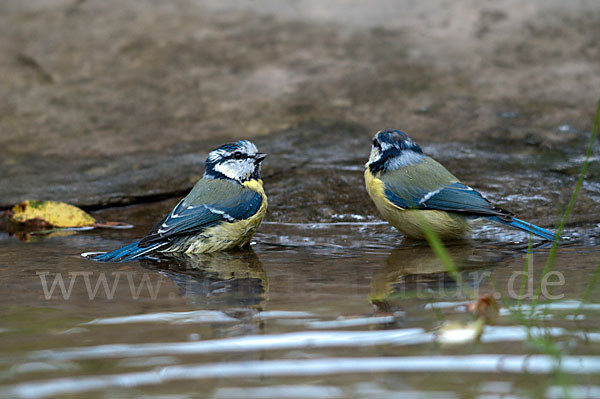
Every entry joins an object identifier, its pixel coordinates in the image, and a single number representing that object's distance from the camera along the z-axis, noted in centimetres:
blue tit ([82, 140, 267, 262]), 798
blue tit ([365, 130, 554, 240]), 813
